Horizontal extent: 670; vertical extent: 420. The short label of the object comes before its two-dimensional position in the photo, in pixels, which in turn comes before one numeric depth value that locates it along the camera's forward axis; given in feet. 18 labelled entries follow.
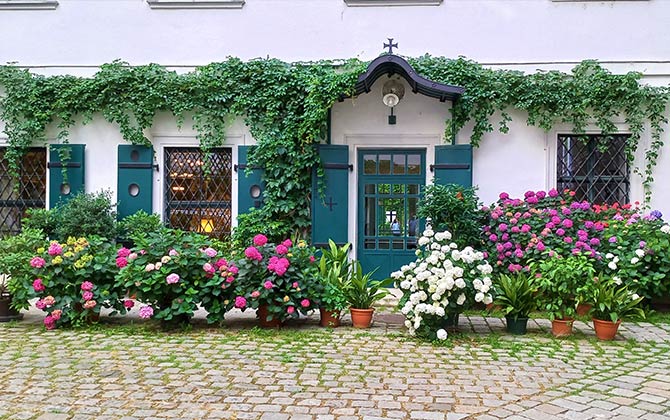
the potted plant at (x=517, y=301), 19.42
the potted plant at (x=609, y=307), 18.66
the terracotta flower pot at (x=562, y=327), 19.20
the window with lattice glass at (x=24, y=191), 29.48
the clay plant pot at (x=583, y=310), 22.01
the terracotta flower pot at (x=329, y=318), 20.33
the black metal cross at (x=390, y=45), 26.12
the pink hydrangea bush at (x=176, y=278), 18.94
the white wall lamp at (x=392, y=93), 27.25
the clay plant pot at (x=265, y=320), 19.99
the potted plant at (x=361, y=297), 20.42
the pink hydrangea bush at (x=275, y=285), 19.22
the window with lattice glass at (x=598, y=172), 27.48
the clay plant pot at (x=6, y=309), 21.22
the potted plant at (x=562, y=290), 19.16
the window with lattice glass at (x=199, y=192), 28.84
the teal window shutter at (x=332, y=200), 27.48
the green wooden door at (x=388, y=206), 28.19
